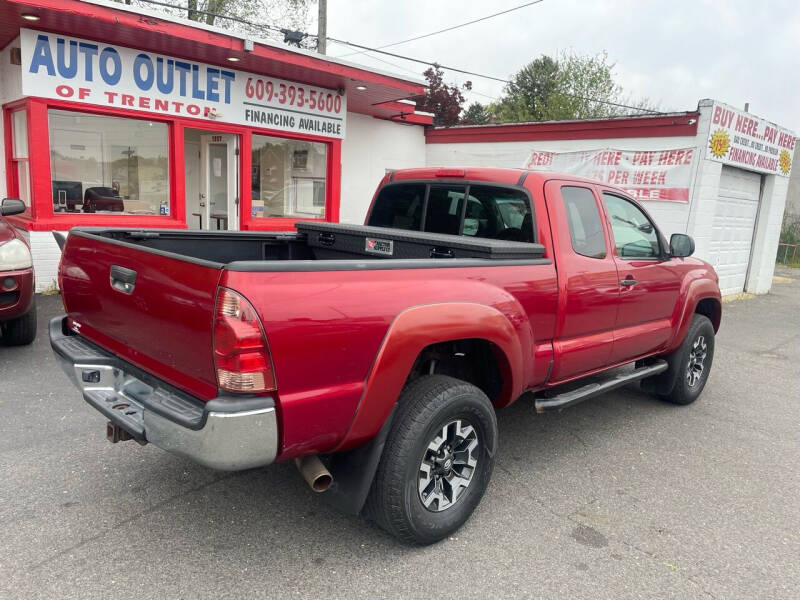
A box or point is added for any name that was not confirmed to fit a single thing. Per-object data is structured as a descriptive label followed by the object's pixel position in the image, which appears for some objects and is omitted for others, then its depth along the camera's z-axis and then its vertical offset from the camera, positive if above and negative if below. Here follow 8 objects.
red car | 5.50 -1.03
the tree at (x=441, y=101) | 33.59 +5.38
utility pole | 16.70 +4.56
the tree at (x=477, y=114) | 44.22 +6.32
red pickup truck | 2.41 -0.65
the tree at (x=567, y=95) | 32.12 +6.37
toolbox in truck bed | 3.46 -0.29
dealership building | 8.23 +0.95
